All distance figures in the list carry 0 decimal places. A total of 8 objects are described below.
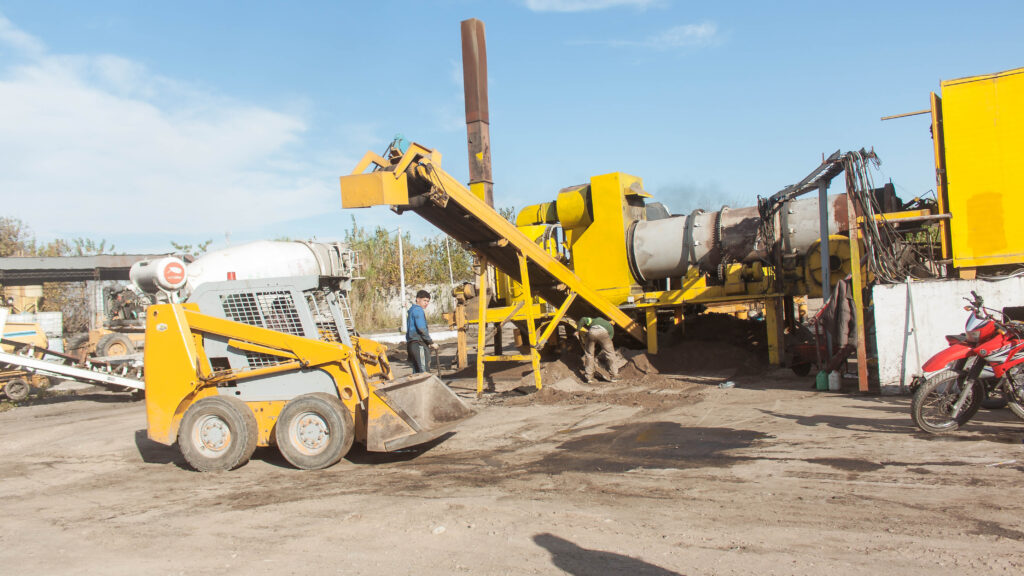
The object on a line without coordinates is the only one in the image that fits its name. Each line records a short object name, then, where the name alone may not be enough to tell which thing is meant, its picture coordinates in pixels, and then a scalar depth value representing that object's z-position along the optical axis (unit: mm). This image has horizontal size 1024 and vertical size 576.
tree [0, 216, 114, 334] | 28389
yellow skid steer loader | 7117
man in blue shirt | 11820
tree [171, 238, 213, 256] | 29936
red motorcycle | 7051
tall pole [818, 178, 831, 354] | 10945
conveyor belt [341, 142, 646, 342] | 9406
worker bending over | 12461
